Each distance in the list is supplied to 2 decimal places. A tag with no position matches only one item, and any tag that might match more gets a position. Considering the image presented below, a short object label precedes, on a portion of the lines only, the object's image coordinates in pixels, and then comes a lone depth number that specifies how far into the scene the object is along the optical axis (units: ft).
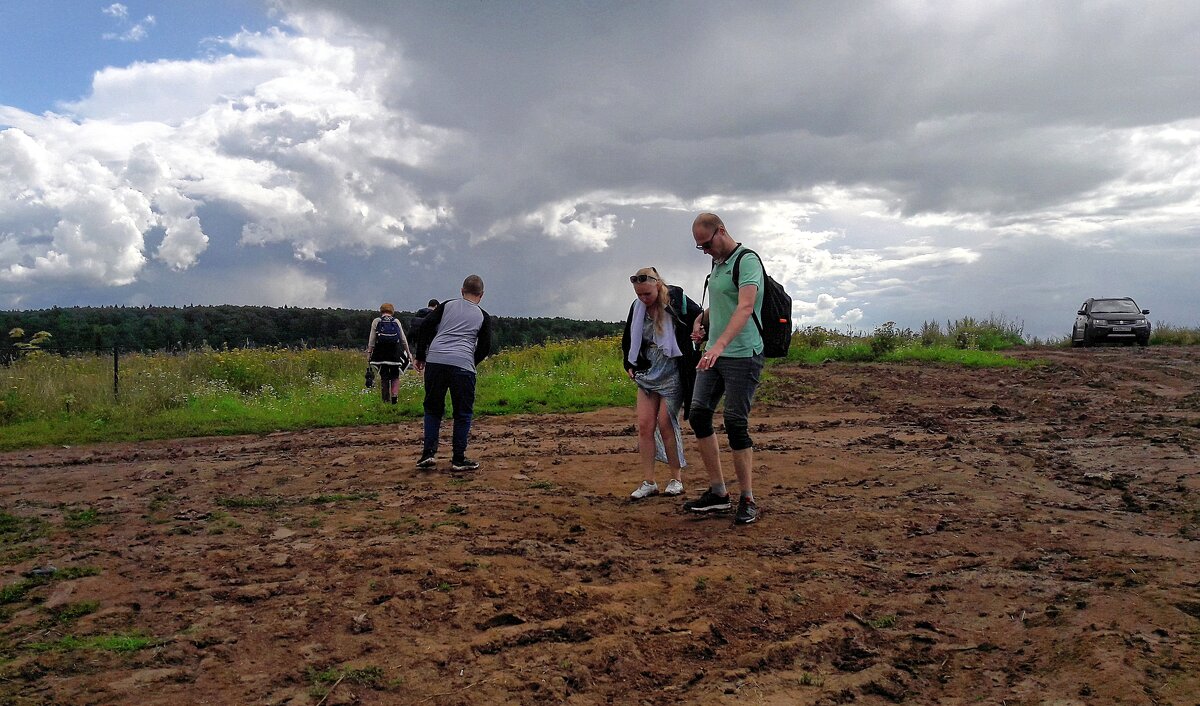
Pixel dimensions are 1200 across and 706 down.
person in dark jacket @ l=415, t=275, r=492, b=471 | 27.78
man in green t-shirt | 18.52
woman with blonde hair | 22.35
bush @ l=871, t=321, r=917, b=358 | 69.31
